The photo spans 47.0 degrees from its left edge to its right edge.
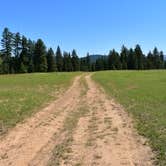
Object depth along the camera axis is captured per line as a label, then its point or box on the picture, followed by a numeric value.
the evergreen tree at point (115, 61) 64.11
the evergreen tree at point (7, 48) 54.98
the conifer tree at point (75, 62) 64.15
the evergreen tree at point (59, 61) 63.10
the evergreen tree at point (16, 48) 55.96
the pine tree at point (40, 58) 56.98
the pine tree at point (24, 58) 54.87
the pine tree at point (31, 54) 56.40
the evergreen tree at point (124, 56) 64.71
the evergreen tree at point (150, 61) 66.14
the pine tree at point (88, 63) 69.99
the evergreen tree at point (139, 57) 64.52
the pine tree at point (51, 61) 59.38
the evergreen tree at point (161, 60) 67.46
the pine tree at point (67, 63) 63.20
